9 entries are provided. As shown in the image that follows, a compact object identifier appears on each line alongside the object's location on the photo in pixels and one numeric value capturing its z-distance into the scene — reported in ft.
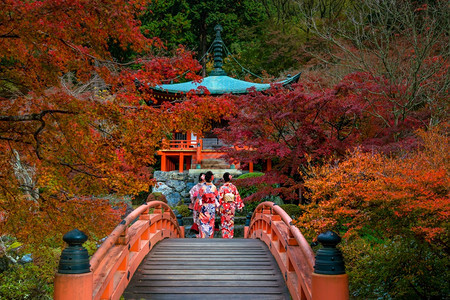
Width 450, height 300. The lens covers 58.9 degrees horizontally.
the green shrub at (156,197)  54.83
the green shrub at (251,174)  52.83
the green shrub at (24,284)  20.62
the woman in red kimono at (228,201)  30.60
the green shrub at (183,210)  52.92
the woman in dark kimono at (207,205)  29.91
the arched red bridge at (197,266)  10.61
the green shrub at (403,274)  15.84
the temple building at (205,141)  63.05
